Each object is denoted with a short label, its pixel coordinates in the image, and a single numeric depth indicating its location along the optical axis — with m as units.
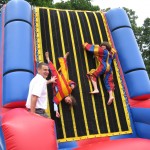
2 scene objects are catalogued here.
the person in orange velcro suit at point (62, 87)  3.03
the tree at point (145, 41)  16.00
